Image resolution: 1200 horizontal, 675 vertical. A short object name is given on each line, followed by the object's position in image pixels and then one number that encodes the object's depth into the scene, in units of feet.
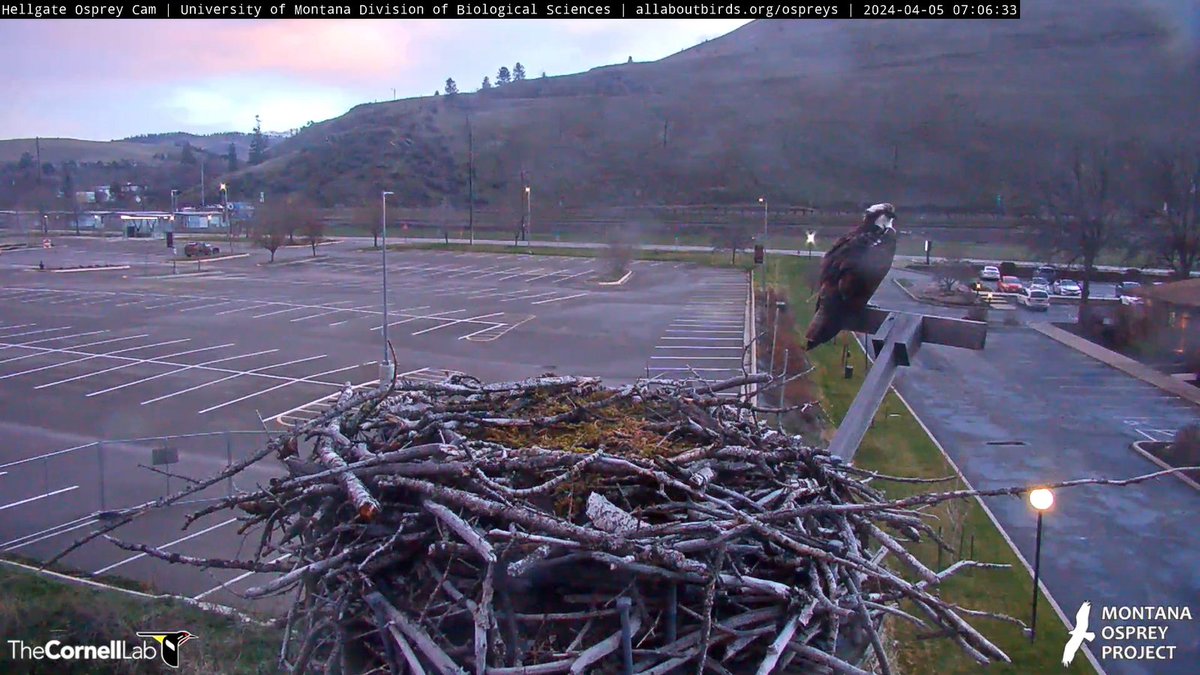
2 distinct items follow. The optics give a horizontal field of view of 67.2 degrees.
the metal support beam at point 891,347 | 13.92
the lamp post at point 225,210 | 181.98
